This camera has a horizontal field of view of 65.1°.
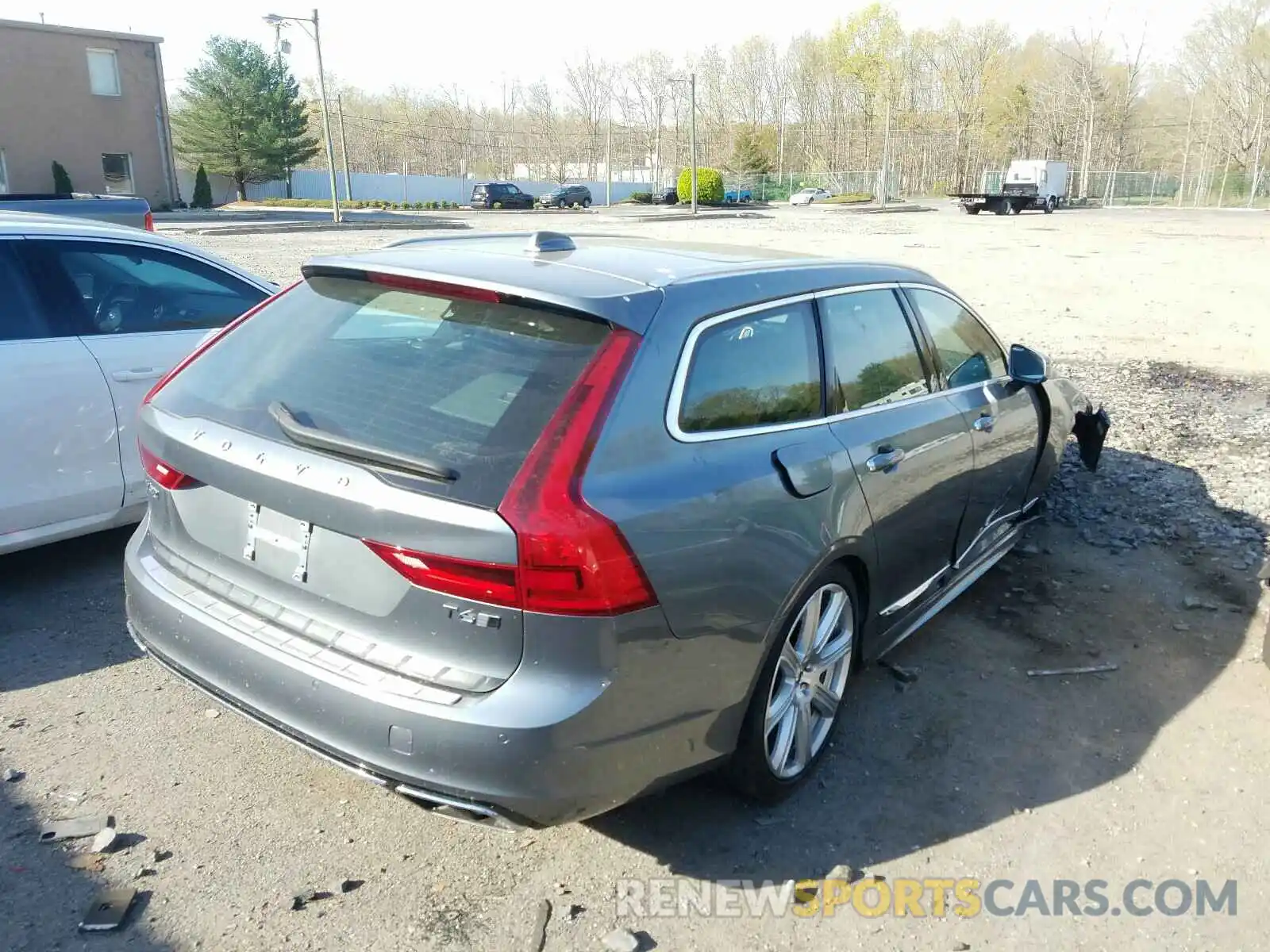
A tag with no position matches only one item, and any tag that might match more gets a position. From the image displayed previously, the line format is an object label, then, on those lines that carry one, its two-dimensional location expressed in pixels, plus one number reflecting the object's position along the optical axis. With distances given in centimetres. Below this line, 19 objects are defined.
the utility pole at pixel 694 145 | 4959
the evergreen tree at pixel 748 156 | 7975
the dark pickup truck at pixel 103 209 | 733
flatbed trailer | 4969
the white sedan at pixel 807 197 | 6688
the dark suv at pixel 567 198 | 5875
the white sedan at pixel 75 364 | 422
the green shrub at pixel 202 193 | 5106
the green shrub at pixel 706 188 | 6053
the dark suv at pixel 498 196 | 5672
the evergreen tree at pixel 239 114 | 5944
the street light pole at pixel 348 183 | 6091
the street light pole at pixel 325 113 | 3153
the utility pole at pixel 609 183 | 6619
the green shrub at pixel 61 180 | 4122
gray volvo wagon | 234
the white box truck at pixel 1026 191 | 4997
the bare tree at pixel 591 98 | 9550
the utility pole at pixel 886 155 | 6731
